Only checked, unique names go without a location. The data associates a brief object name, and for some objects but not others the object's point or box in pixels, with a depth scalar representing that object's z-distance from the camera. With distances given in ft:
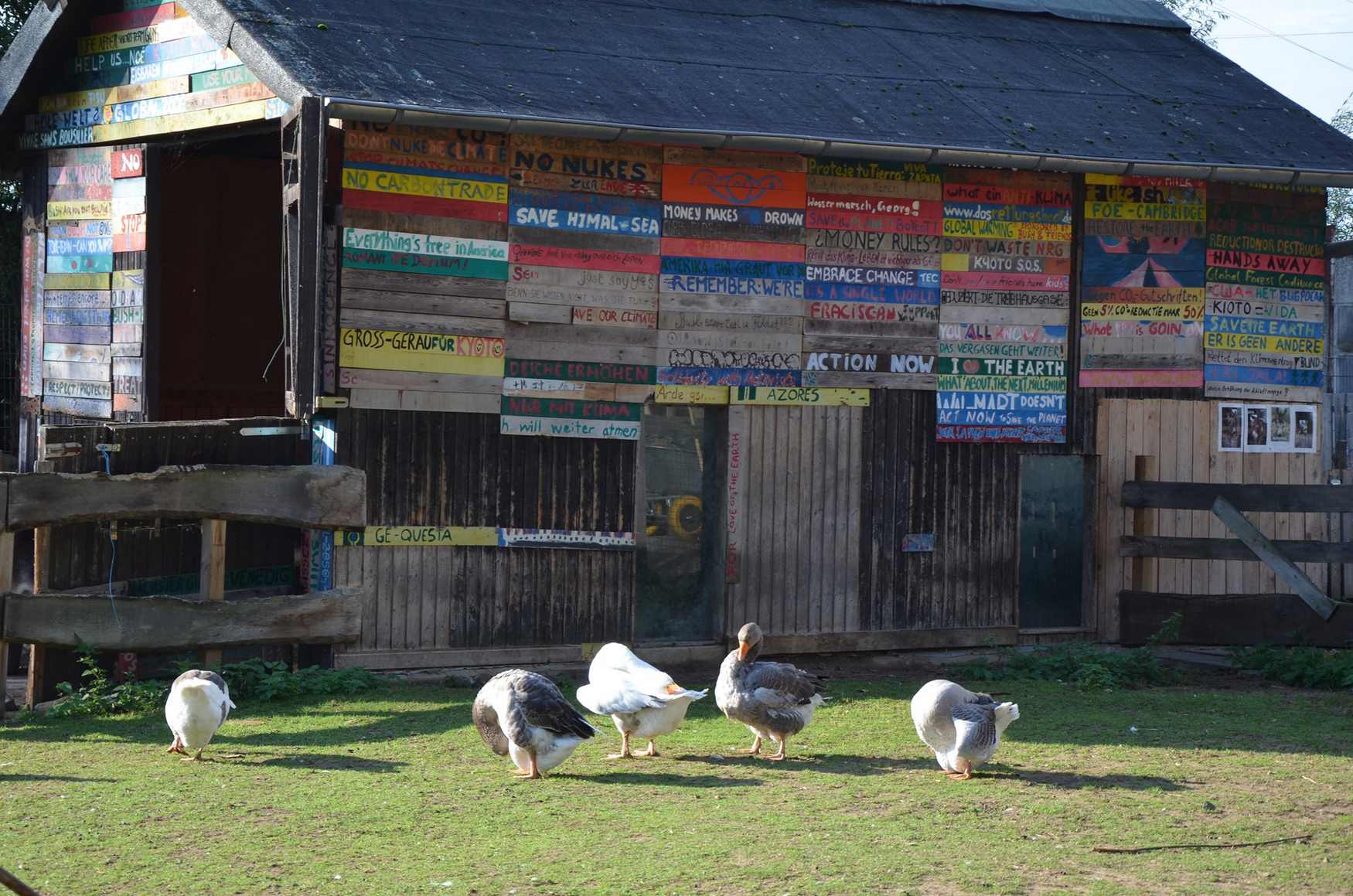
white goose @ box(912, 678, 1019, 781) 58.44
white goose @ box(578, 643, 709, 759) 60.85
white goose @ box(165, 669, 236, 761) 59.47
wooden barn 79.41
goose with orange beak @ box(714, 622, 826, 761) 61.46
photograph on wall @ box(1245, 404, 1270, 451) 98.48
